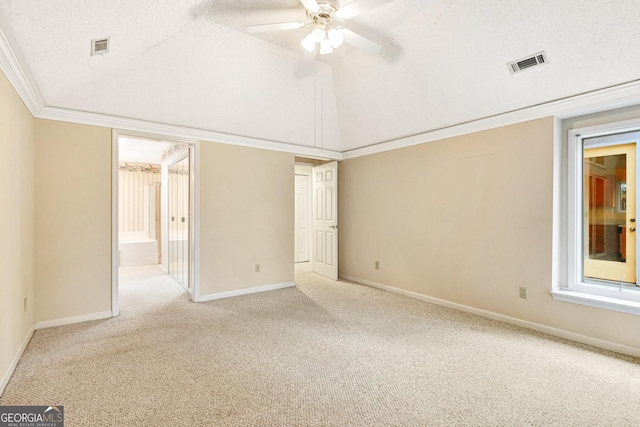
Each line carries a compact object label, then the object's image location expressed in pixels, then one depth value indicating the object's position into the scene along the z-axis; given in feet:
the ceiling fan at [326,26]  6.60
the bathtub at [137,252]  20.79
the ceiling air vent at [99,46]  7.38
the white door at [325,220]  17.48
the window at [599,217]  9.19
